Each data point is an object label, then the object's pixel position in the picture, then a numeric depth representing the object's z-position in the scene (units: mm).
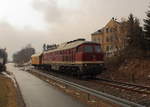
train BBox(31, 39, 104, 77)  23719
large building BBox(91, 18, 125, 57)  50406
